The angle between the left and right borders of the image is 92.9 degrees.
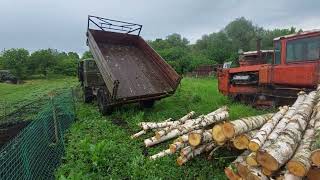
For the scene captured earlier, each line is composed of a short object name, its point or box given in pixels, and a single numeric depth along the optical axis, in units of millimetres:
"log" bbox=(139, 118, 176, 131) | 3941
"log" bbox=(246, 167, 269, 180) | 2182
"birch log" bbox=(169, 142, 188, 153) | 2993
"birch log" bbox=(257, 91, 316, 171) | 2099
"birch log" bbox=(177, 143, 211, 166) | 2880
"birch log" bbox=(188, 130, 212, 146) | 2758
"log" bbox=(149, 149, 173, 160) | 3028
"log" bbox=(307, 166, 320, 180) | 2089
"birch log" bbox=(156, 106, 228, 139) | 3405
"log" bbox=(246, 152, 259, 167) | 2224
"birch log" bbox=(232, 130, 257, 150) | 2607
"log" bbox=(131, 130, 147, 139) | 3846
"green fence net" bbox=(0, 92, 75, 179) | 2331
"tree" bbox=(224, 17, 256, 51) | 26987
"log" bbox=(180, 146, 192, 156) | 2902
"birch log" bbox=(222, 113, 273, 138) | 2609
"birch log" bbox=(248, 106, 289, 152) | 2315
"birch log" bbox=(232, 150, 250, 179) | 2288
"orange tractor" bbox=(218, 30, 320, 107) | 4464
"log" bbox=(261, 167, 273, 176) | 2145
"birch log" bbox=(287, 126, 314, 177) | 2011
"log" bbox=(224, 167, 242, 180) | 2392
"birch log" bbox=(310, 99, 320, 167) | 2001
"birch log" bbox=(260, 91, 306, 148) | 2367
